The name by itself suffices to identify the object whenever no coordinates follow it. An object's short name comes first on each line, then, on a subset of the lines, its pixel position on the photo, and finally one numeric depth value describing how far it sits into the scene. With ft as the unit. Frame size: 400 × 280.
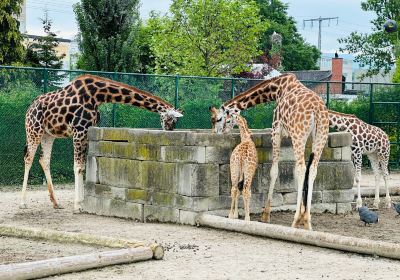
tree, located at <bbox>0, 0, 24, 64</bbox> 97.55
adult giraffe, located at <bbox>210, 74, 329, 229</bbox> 37.76
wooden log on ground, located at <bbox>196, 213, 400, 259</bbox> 31.19
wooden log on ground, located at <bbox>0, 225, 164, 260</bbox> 30.81
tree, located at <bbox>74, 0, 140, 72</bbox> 86.58
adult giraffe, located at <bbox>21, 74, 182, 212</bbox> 45.34
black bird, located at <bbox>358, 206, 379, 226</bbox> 39.96
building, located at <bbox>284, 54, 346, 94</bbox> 186.19
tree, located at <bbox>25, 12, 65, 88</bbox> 111.14
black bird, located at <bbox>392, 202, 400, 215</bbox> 43.59
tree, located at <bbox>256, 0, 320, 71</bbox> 220.47
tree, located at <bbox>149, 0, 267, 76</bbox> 122.93
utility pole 316.03
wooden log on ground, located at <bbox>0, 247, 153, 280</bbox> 25.76
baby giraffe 38.68
